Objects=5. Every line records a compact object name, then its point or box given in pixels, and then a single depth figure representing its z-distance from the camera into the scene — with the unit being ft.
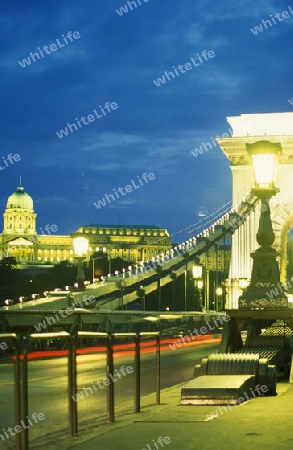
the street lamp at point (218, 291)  178.87
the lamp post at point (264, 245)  41.78
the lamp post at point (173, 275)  157.86
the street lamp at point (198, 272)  144.42
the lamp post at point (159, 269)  154.77
